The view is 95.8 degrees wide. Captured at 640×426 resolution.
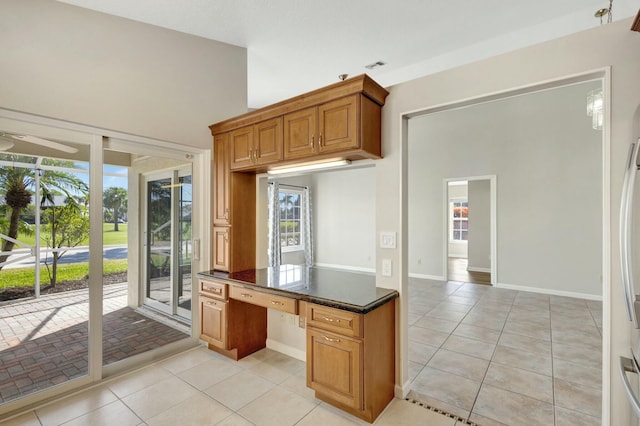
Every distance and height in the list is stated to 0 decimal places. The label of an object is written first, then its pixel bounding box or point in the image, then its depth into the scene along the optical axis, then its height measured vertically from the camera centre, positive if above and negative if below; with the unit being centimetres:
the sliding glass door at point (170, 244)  326 -33
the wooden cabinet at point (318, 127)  220 +75
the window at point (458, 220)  1005 -19
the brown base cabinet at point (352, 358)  198 -104
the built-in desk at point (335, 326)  200 -86
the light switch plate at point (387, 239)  238 -20
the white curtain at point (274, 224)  668 -21
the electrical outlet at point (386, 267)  240 -44
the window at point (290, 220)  752 -14
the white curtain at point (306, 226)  801 -31
